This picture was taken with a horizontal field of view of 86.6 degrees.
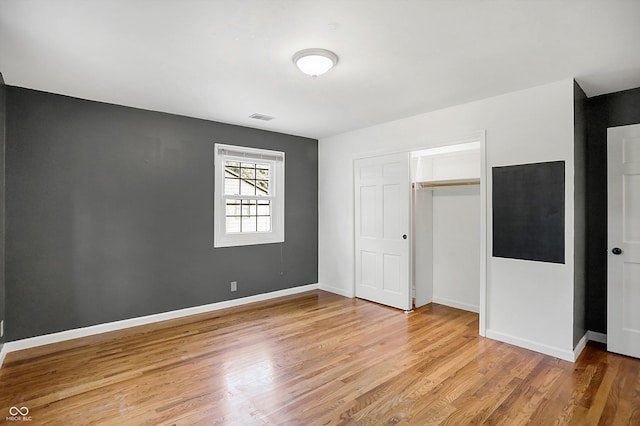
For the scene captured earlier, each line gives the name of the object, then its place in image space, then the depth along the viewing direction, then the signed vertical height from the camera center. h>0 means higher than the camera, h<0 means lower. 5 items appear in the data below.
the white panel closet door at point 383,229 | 4.56 -0.19
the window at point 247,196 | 4.70 +0.29
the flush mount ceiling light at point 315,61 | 2.56 +1.20
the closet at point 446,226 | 4.39 -0.14
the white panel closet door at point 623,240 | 3.16 -0.24
